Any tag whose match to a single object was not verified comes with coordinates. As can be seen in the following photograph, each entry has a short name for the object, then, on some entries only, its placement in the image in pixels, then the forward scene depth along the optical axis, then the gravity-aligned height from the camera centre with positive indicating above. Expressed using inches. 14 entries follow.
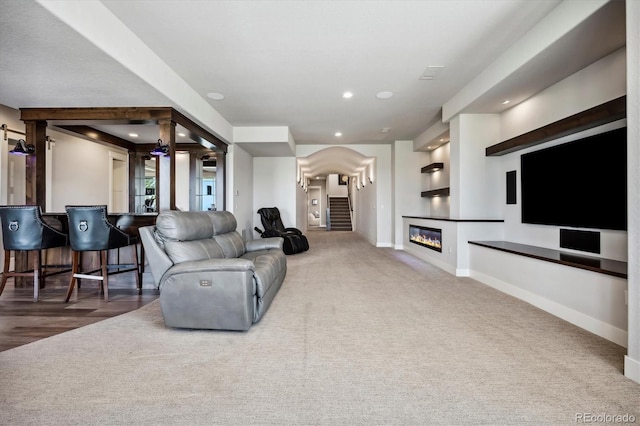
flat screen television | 106.7 +12.1
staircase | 602.2 -3.3
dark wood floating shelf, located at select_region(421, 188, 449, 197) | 238.6 +16.8
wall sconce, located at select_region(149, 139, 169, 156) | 163.5 +34.9
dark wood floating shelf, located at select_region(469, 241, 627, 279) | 94.0 -17.6
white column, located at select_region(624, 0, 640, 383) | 69.5 +6.9
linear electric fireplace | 212.2 -19.2
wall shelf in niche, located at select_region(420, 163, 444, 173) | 259.6 +40.1
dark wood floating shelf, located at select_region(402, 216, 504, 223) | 176.1 -4.6
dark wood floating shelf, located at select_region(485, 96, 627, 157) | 99.2 +34.3
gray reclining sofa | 92.7 -21.8
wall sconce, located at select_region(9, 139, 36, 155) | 160.4 +34.8
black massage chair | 258.5 -18.3
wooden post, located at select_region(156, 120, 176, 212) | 169.8 +19.3
